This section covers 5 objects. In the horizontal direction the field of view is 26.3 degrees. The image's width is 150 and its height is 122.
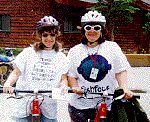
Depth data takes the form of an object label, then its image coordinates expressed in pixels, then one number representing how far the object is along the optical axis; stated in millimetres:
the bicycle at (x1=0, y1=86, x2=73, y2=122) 2738
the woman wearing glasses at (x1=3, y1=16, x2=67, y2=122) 2969
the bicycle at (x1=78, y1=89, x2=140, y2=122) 2762
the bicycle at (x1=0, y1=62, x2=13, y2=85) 8991
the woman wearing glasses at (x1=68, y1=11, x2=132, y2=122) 2919
